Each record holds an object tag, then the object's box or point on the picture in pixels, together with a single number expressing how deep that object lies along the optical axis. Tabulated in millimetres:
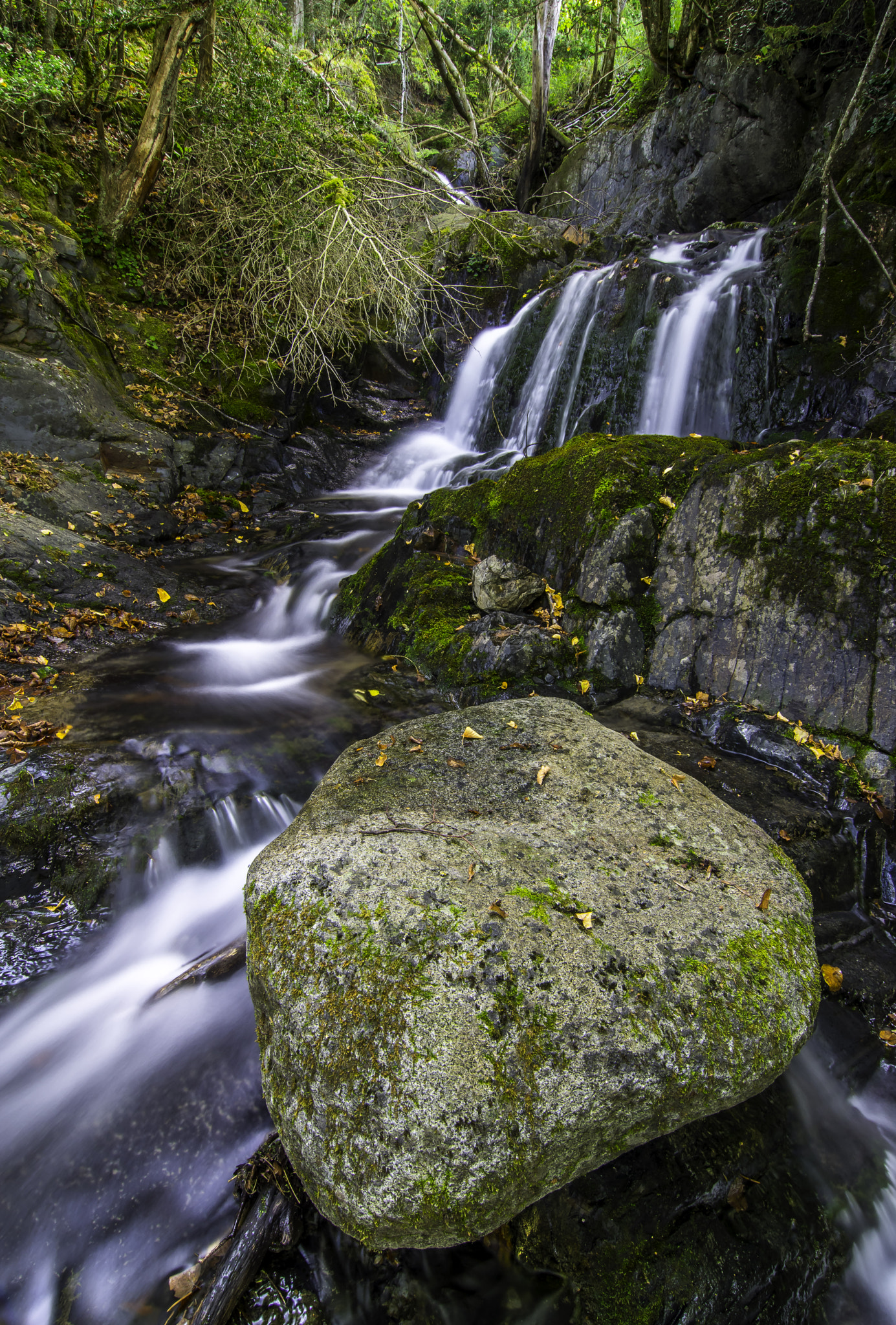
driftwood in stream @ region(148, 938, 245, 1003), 2809
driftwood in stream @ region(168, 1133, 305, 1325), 1745
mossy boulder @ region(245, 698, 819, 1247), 1484
